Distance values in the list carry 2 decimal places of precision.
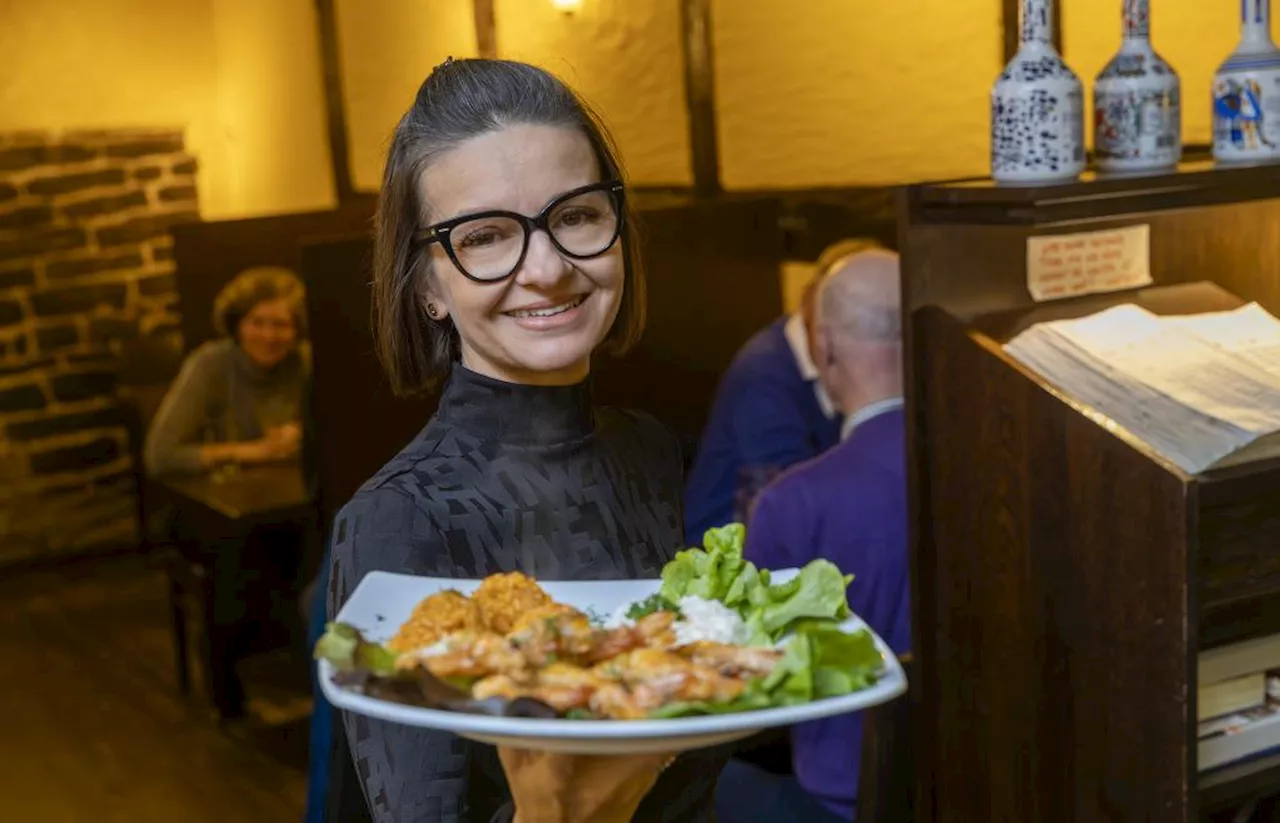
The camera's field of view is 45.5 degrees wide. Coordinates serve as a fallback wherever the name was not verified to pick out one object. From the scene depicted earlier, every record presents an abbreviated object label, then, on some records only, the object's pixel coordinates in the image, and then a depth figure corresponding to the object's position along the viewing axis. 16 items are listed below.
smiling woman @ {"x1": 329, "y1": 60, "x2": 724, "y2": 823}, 1.18
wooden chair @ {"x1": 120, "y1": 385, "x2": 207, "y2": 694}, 4.91
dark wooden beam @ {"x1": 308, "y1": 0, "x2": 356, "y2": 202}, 6.33
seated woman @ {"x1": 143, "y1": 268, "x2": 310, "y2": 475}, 4.72
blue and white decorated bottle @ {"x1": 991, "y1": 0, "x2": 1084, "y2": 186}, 2.00
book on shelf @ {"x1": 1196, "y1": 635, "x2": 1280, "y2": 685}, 1.98
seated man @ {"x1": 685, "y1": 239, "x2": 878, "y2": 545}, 3.19
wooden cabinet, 1.89
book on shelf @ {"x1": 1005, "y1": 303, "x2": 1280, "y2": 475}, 1.87
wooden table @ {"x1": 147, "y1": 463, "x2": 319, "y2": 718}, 4.48
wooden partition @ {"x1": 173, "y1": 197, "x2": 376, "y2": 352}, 5.35
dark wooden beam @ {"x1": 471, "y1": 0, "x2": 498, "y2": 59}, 5.31
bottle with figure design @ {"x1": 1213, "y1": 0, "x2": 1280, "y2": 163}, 2.12
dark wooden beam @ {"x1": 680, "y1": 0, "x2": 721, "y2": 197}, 4.56
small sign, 2.23
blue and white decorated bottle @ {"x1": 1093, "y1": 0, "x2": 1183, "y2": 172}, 2.08
